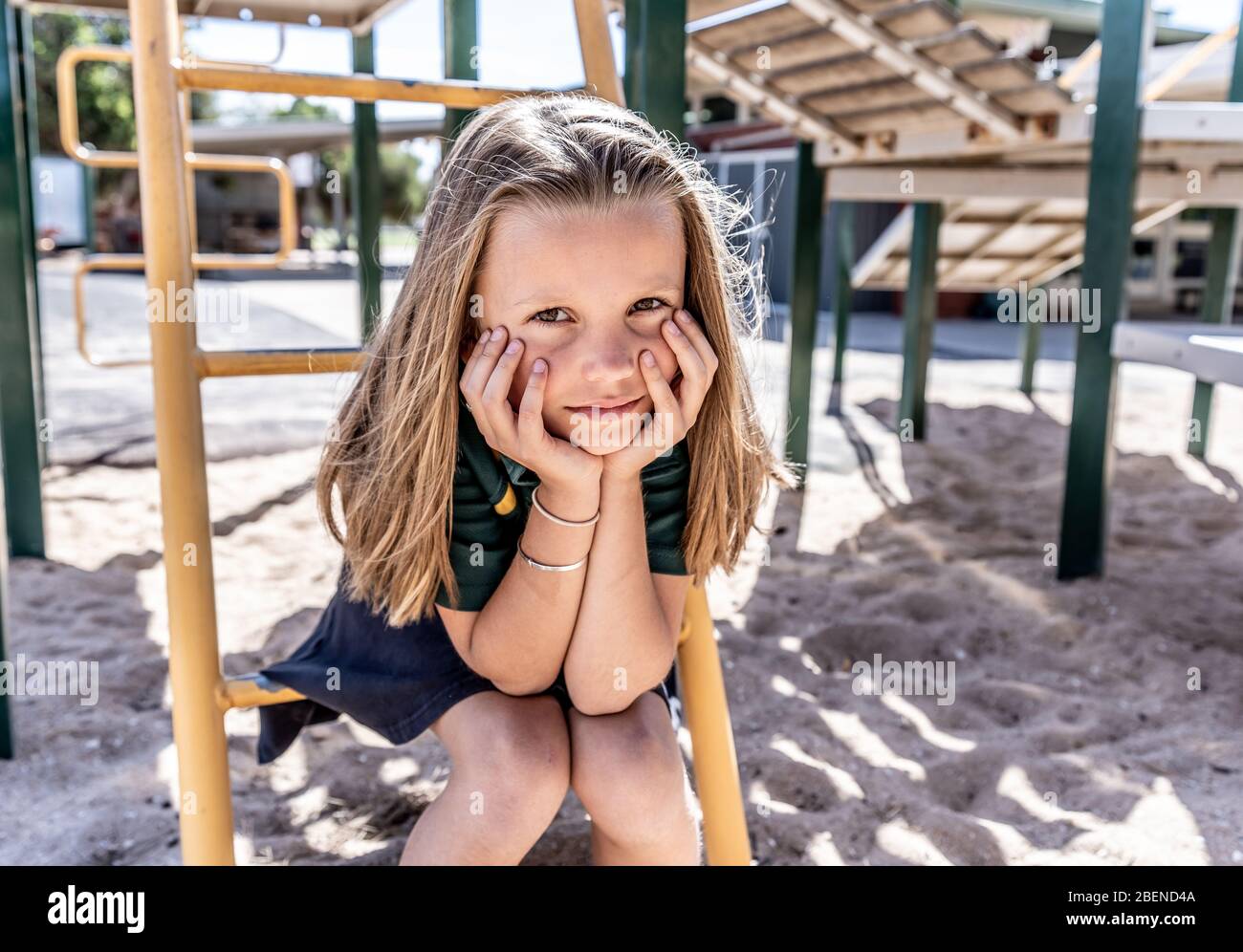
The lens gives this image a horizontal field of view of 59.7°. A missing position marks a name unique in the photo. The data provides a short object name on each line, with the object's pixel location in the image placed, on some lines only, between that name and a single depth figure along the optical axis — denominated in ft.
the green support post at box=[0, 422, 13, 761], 5.63
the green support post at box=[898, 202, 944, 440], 14.15
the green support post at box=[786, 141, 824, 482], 12.29
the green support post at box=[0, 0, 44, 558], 8.72
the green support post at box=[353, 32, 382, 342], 12.14
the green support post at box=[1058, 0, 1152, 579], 8.49
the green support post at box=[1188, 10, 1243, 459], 13.96
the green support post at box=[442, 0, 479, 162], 8.84
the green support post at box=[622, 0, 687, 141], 5.49
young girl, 3.43
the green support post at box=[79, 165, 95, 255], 33.60
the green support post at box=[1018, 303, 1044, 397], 16.88
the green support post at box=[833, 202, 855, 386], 16.52
